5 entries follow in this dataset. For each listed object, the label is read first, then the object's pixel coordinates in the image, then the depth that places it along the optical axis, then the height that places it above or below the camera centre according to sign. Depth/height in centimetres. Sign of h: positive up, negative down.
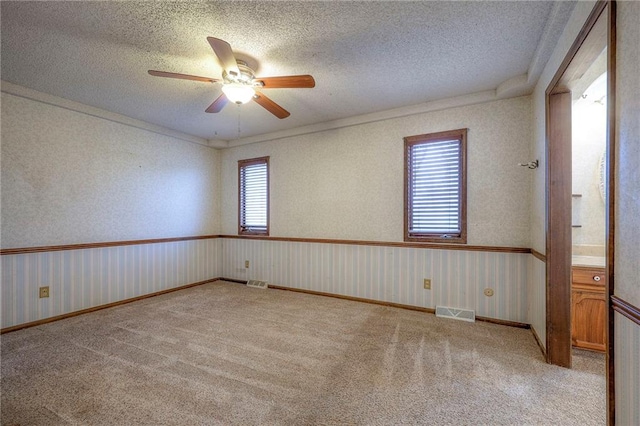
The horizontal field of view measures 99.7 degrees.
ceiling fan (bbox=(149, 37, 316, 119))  202 +108
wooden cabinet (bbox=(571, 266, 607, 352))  229 -81
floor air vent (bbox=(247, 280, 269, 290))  462 -125
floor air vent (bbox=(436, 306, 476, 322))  312 -119
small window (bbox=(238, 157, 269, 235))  478 +28
